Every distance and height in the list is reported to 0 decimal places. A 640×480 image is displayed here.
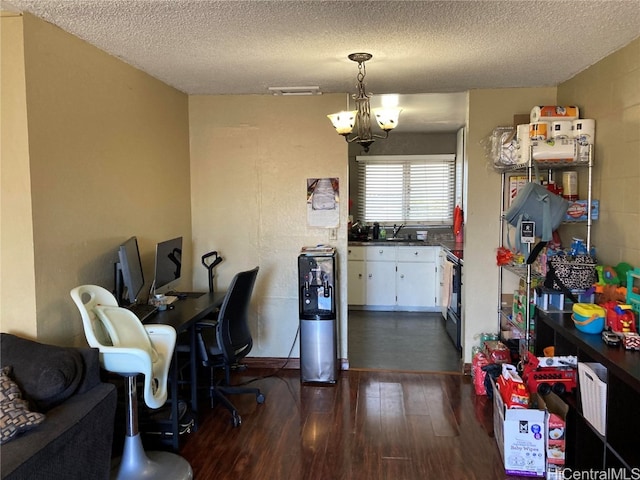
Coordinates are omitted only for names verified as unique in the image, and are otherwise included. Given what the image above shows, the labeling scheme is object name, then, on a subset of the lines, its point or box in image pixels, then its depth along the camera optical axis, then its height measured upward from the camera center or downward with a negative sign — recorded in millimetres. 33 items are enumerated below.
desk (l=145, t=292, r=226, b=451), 2801 -634
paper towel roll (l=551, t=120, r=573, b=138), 3104 +514
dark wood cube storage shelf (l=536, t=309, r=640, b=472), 2002 -880
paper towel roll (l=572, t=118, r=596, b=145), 3049 +491
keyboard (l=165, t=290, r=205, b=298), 3626 -612
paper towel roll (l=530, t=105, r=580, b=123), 3170 +629
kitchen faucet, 6645 -268
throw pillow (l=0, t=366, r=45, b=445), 1726 -725
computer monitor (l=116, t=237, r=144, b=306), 2748 -352
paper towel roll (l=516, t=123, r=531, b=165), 3162 +435
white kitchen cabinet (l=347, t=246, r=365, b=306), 6141 -816
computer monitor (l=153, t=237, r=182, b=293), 3246 -356
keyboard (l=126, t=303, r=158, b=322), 2840 -590
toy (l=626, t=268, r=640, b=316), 2420 -408
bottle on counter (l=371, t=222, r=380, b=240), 6477 -280
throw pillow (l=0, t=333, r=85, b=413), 1962 -640
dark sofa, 1715 -787
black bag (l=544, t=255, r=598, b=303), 2824 -365
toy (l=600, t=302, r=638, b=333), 2311 -517
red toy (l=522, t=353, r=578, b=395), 2566 -874
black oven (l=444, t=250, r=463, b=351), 4621 -867
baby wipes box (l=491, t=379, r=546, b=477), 2512 -1190
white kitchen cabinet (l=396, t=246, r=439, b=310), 6047 -820
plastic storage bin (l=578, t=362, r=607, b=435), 2146 -834
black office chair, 3135 -828
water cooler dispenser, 3801 -801
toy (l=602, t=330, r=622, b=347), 2209 -586
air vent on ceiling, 3801 +959
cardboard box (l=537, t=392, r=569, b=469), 2503 -1163
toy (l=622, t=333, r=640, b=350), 2150 -583
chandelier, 3156 +595
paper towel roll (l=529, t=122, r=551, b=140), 3098 +503
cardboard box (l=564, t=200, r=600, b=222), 3045 -6
